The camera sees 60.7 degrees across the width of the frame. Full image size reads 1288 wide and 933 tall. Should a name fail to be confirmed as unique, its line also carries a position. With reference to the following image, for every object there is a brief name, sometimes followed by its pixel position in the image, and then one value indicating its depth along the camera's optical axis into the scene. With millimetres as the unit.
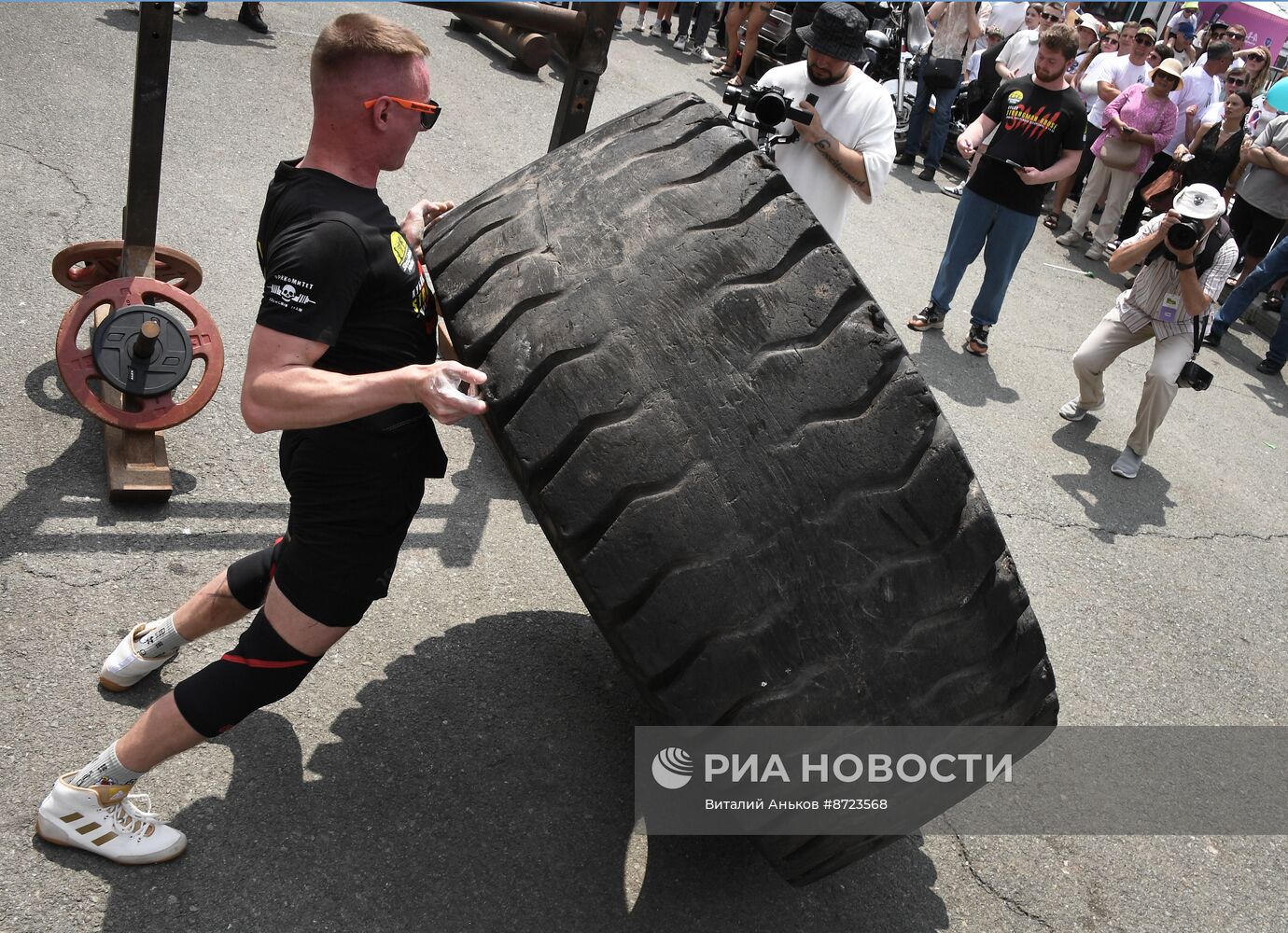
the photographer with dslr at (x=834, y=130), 4516
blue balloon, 8906
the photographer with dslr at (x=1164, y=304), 5594
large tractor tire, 2191
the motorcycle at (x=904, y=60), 11356
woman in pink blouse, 9781
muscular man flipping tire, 2174
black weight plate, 3648
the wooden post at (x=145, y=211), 3574
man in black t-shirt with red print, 6742
